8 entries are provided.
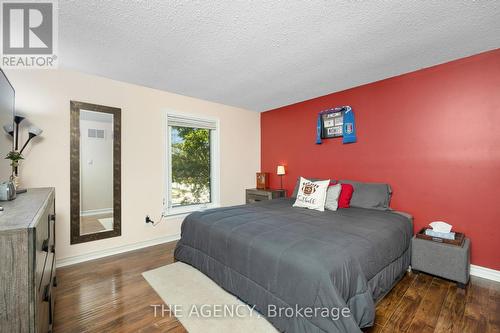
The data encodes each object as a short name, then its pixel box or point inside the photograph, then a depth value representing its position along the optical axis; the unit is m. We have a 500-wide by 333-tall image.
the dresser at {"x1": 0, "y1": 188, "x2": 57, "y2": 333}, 0.83
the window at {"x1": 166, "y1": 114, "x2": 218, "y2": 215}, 3.63
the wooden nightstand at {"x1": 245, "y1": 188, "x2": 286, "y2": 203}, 4.05
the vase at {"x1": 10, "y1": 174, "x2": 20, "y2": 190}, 1.85
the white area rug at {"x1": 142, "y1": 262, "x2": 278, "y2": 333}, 1.62
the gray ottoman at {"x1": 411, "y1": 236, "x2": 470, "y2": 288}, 2.07
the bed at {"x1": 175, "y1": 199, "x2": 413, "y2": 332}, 1.38
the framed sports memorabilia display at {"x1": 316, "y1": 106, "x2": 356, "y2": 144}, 3.35
